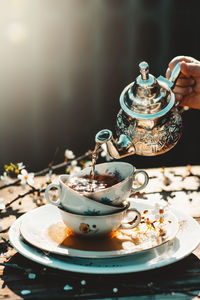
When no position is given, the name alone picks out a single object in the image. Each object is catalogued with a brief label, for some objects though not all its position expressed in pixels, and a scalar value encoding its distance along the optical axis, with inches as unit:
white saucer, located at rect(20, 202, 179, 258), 32.8
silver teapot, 41.1
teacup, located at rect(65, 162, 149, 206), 34.9
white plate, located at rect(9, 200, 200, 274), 31.2
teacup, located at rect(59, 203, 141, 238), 34.8
